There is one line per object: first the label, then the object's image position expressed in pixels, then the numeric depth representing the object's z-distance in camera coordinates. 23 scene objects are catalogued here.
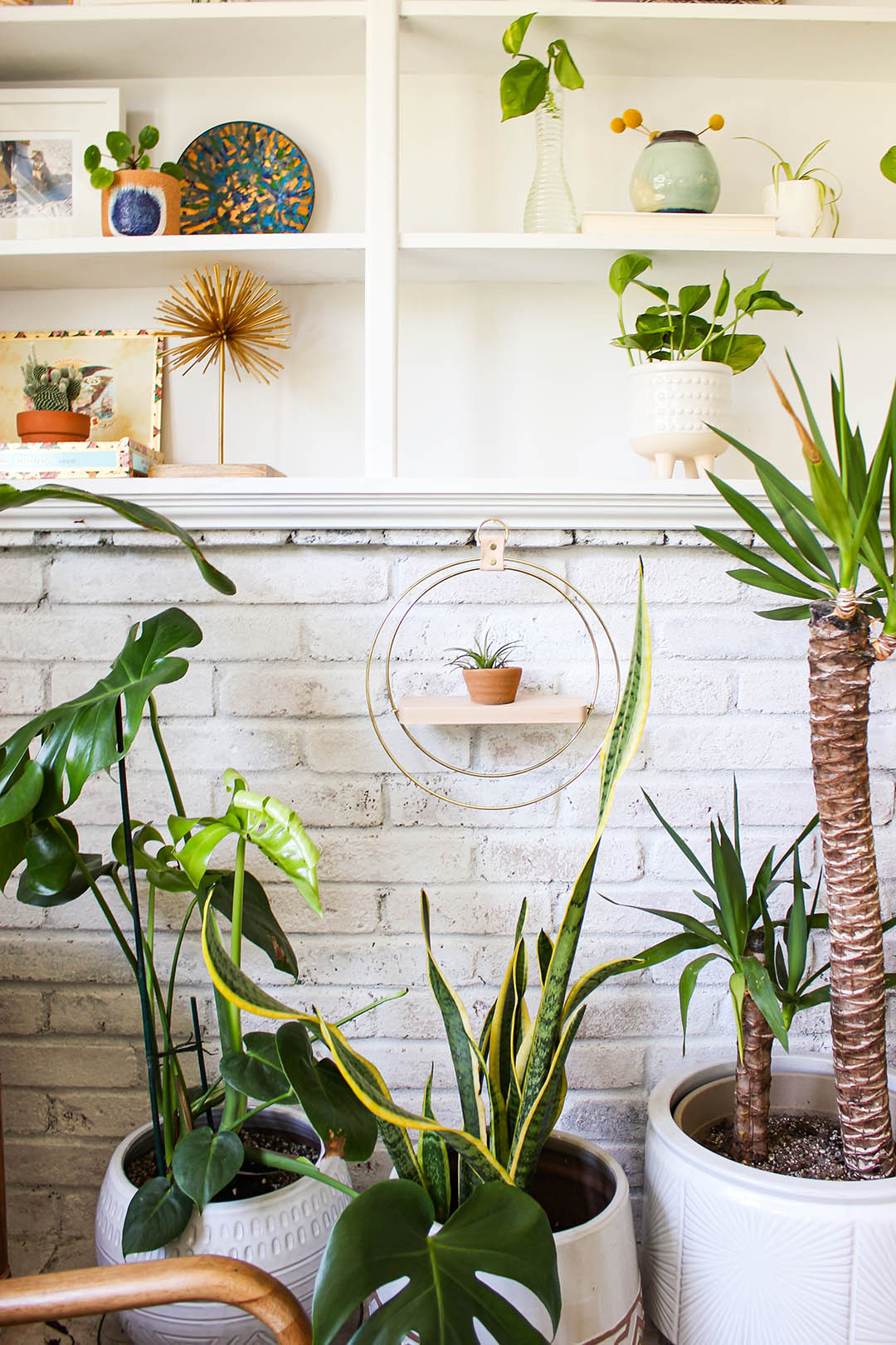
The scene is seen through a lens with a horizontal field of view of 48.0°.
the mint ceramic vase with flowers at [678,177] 1.10
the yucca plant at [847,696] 0.83
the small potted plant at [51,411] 1.08
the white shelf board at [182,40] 1.08
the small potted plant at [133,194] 1.11
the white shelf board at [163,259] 1.08
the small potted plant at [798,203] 1.13
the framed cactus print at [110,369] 1.22
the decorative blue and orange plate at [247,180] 1.21
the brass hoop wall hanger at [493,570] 1.05
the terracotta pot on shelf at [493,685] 1.01
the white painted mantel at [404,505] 1.06
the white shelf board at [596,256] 1.08
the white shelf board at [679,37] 1.08
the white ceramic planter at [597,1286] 0.80
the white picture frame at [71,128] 1.19
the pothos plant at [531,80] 1.08
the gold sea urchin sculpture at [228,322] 1.16
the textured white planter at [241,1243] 0.86
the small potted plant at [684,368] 1.07
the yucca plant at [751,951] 0.94
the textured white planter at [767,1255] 0.81
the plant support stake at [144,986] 0.88
